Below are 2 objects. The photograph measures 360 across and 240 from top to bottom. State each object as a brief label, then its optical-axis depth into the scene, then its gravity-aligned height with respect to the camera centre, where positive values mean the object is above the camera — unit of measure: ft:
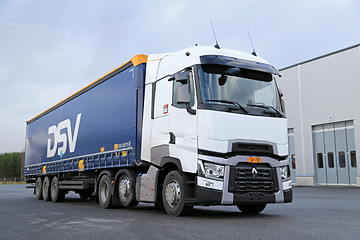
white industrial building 87.71 +15.94
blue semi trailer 25.39 +3.56
